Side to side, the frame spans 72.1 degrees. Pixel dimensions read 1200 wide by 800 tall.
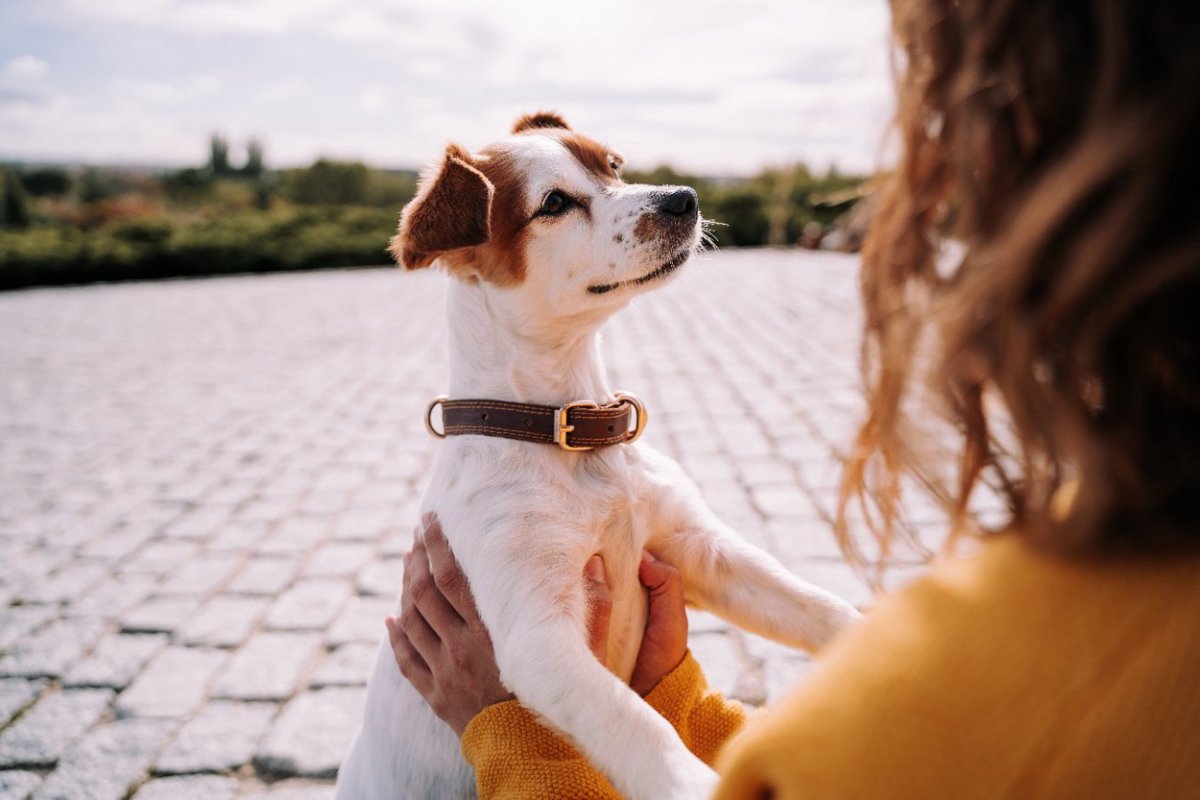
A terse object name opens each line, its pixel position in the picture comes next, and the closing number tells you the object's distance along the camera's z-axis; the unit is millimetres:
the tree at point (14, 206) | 22219
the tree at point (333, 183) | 27500
